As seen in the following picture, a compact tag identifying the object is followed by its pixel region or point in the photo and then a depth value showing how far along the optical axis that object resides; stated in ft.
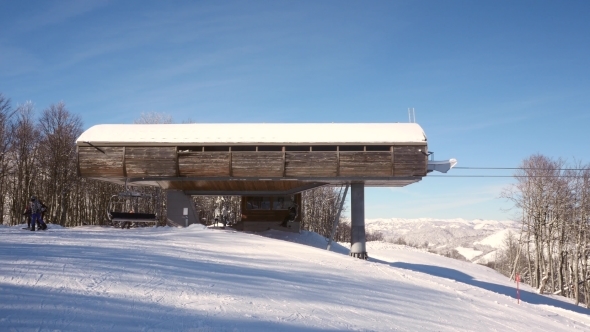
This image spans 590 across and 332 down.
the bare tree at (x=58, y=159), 130.41
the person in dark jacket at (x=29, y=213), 64.80
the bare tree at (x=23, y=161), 125.80
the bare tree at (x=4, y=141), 116.57
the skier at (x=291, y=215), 101.81
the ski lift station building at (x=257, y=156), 82.33
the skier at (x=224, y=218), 97.99
